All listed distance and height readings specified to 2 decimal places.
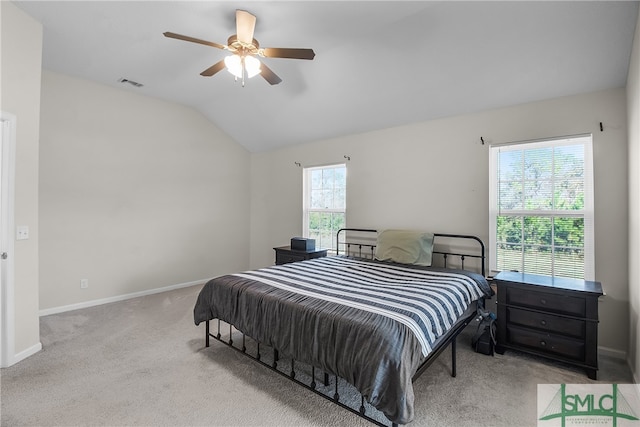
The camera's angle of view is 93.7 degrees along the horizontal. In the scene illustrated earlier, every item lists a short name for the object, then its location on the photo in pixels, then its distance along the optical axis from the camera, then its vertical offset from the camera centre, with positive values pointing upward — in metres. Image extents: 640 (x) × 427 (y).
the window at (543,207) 2.74 +0.07
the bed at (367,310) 1.57 -0.64
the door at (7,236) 2.41 -0.18
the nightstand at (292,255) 4.08 -0.56
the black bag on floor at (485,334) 2.65 -1.06
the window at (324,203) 4.57 +0.19
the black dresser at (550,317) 2.27 -0.83
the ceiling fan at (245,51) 2.16 +1.23
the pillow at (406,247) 3.34 -0.37
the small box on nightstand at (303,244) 4.16 -0.42
